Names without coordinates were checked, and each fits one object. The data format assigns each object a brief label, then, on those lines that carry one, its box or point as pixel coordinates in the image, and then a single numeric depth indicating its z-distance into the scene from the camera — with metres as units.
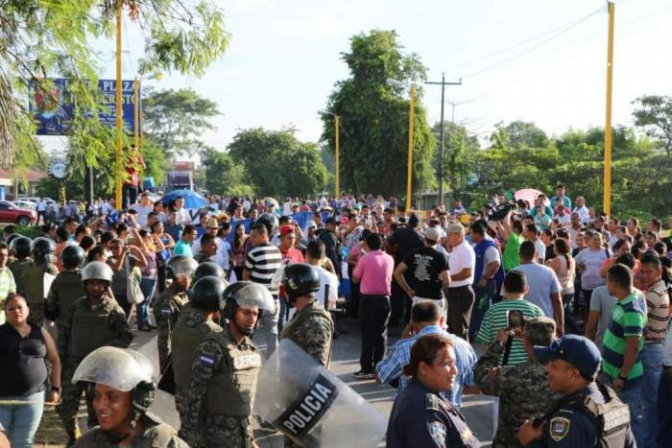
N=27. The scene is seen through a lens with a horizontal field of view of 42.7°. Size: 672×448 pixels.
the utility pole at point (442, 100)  41.00
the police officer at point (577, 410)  3.90
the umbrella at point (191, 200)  26.17
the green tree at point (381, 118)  50.22
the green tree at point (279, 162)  72.69
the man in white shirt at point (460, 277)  10.96
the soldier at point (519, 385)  5.06
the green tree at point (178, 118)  104.62
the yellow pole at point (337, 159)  48.56
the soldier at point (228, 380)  5.06
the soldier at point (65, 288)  8.31
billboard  10.17
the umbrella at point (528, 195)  23.45
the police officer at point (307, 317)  5.76
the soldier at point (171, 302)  7.29
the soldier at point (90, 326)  7.33
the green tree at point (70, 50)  9.57
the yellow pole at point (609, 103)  19.09
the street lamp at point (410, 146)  36.84
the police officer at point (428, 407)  3.85
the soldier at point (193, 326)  5.90
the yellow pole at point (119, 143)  10.78
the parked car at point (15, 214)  48.25
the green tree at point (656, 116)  48.50
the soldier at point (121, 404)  3.60
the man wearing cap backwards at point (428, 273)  10.16
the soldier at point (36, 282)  9.14
